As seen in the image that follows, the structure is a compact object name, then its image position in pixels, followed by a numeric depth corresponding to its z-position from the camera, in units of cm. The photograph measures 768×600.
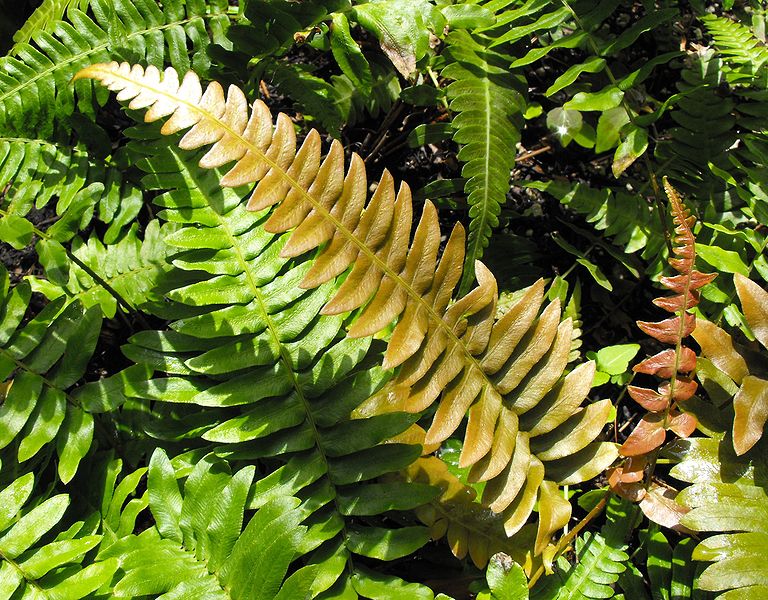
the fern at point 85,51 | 58
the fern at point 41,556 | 47
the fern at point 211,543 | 47
